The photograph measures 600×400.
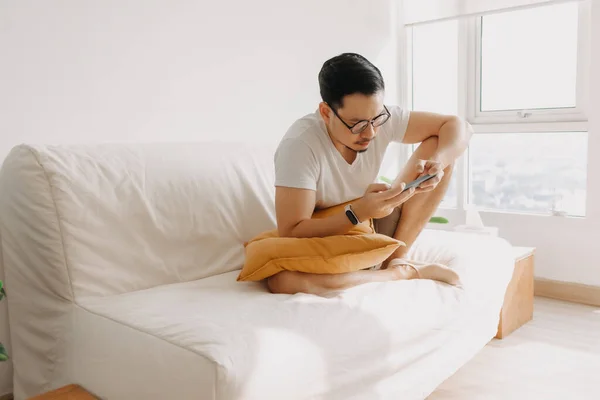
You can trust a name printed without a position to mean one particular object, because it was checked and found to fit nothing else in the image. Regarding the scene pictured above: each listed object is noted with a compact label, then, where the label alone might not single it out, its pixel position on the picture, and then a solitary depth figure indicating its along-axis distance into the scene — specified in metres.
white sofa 1.35
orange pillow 1.75
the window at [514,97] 3.13
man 1.81
